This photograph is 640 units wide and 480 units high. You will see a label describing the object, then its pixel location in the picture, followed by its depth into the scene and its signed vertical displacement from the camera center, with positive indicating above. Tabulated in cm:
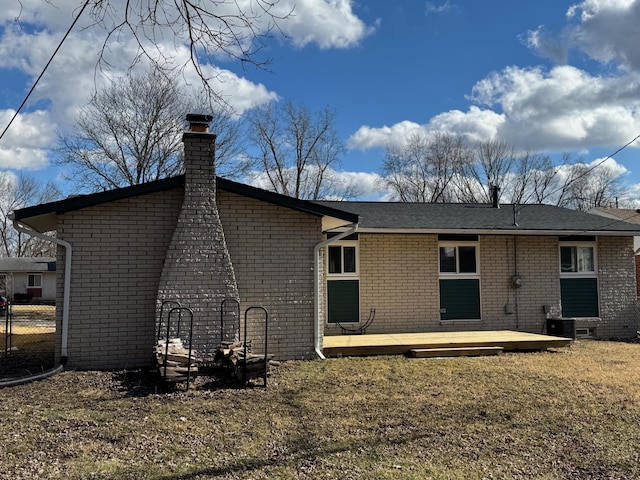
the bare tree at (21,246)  4756 +368
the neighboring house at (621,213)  2525 +360
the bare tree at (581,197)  3832 +689
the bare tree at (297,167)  3219 +755
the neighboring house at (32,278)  3832 +45
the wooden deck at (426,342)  930 -113
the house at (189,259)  770 +39
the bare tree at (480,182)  3509 +725
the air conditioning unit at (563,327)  1149 -102
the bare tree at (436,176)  3528 +744
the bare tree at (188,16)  396 +214
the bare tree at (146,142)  2647 +747
